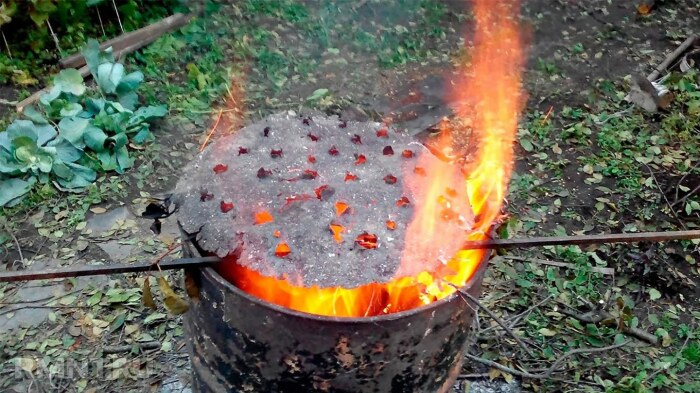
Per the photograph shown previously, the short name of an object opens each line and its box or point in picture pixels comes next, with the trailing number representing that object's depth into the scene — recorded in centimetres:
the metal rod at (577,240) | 216
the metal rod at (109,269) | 193
